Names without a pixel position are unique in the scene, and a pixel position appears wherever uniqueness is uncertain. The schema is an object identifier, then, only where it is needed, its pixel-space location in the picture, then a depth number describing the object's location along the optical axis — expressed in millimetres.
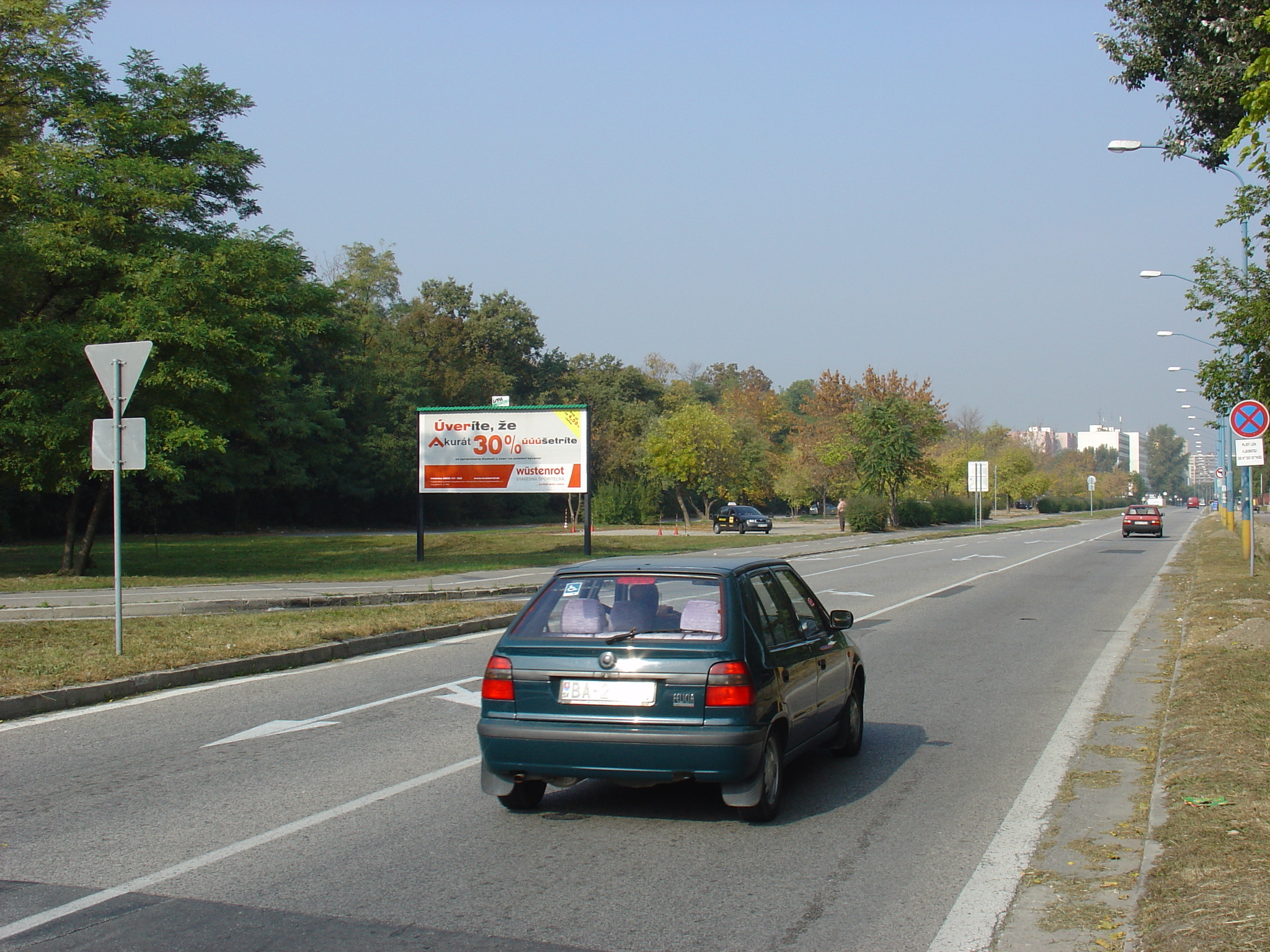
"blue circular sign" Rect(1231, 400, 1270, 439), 18500
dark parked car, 56250
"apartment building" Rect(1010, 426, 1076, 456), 147438
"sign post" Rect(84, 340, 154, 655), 11883
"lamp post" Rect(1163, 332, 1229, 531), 46972
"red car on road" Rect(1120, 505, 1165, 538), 50031
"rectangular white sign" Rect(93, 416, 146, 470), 12000
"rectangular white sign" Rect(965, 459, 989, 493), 54375
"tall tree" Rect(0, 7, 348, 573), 25078
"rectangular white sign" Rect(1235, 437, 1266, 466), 21484
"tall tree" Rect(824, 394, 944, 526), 58156
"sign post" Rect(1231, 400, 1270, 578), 18547
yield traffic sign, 11898
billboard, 32406
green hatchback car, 5652
